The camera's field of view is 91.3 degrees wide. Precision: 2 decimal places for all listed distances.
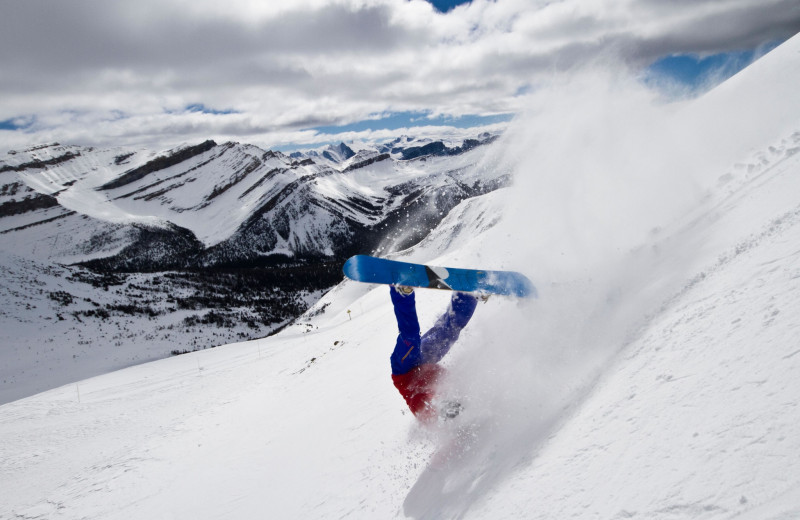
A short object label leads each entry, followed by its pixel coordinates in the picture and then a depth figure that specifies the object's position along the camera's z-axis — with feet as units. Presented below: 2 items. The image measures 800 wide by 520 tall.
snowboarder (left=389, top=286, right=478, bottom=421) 24.97
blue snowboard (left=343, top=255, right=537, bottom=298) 25.54
